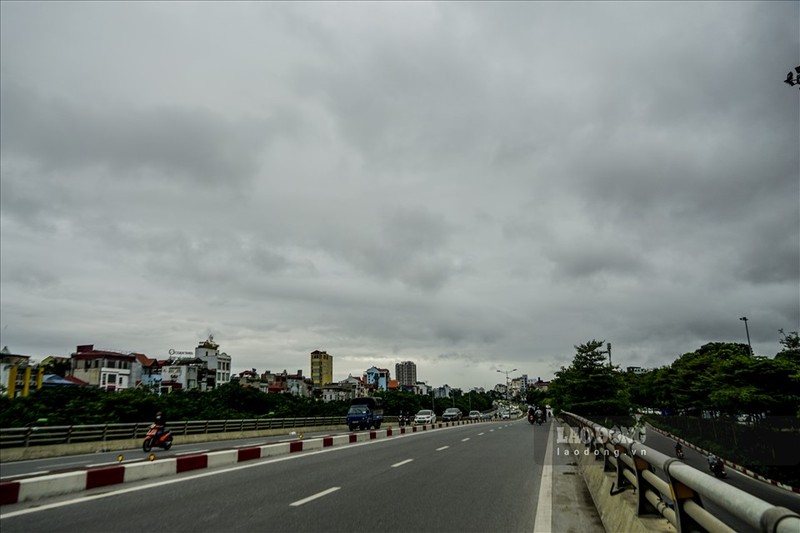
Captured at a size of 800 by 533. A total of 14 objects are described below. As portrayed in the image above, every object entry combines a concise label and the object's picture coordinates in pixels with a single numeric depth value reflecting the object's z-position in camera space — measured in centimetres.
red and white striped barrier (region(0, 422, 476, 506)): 780
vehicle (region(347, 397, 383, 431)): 4056
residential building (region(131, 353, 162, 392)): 10162
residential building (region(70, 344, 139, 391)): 9125
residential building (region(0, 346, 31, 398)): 7106
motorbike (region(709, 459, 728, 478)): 2492
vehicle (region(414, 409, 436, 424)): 5560
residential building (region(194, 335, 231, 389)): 11562
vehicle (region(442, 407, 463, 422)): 6541
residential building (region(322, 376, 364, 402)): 16505
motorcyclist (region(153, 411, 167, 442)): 2016
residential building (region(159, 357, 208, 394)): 10848
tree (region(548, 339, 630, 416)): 3216
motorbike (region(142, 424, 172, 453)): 1988
